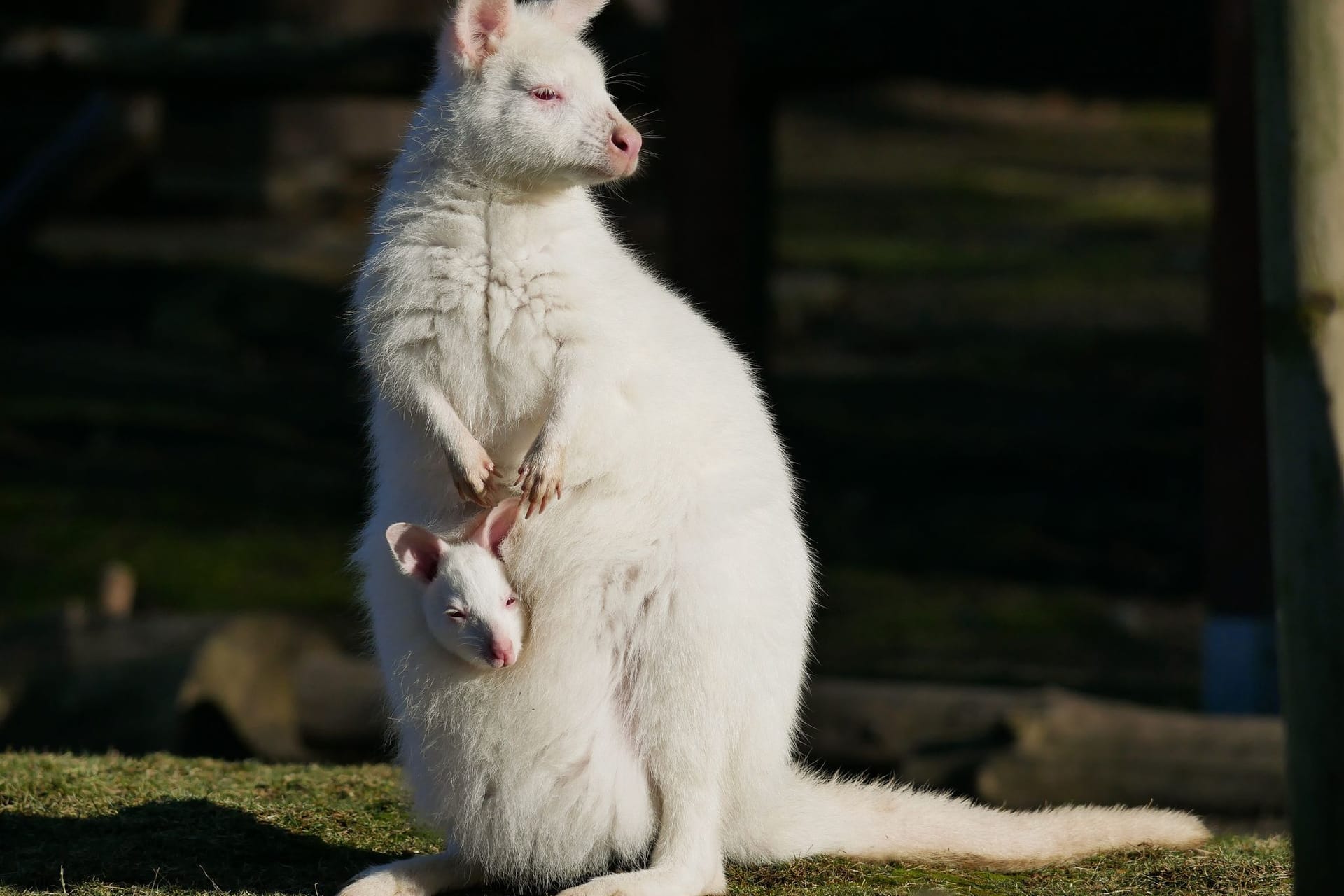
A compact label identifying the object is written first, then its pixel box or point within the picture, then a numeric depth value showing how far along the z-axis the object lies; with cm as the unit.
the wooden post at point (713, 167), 1209
